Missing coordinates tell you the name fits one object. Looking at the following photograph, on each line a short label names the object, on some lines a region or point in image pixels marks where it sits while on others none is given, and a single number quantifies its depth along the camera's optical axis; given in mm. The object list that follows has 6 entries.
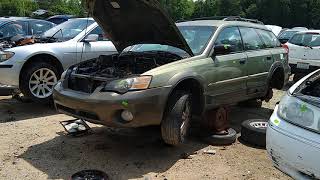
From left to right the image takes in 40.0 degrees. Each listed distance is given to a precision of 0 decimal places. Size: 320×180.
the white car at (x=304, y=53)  11664
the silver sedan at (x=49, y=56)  7398
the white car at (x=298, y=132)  3508
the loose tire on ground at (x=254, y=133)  5953
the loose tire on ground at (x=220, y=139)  5926
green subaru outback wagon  4977
